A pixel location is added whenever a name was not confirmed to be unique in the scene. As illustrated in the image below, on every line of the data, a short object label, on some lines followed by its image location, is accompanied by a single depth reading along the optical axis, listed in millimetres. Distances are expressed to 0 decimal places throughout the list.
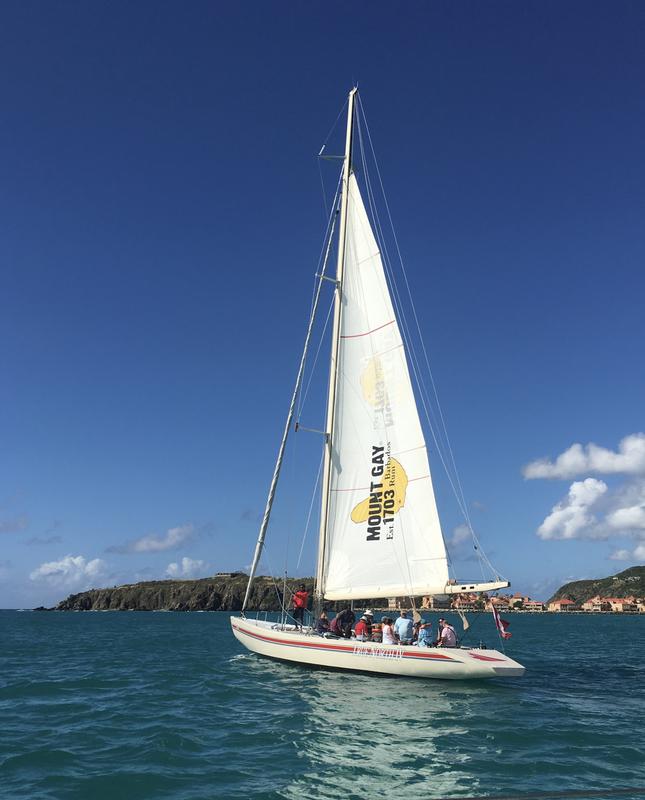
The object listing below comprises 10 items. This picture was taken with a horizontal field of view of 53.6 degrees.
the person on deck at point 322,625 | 24625
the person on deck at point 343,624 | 24281
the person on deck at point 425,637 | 21844
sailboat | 23216
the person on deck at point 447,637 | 21766
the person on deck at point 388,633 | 22375
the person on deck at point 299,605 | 26297
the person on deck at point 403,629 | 22594
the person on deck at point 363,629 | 23125
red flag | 21719
